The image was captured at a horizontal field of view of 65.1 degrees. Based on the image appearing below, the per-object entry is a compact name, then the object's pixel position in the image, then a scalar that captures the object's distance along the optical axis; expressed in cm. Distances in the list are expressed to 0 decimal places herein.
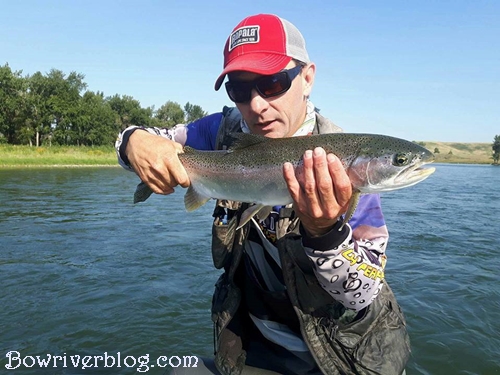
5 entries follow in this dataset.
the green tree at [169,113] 9375
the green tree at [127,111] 8062
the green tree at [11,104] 5625
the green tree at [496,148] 9974
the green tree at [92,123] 6500
